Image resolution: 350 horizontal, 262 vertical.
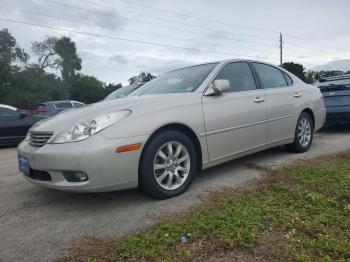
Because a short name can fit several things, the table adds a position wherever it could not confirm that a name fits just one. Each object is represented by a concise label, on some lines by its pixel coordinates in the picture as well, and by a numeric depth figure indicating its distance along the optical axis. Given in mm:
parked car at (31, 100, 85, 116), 13100
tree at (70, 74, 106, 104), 53656
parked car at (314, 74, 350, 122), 6855
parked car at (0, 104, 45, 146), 8430
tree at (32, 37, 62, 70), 53281
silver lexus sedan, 2928
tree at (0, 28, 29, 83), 43219
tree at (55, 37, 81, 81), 58406
